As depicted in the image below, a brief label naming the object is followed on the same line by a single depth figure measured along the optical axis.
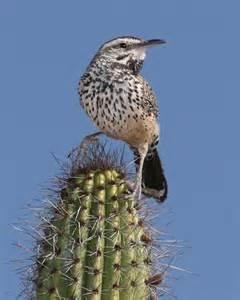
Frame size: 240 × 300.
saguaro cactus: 6.42
